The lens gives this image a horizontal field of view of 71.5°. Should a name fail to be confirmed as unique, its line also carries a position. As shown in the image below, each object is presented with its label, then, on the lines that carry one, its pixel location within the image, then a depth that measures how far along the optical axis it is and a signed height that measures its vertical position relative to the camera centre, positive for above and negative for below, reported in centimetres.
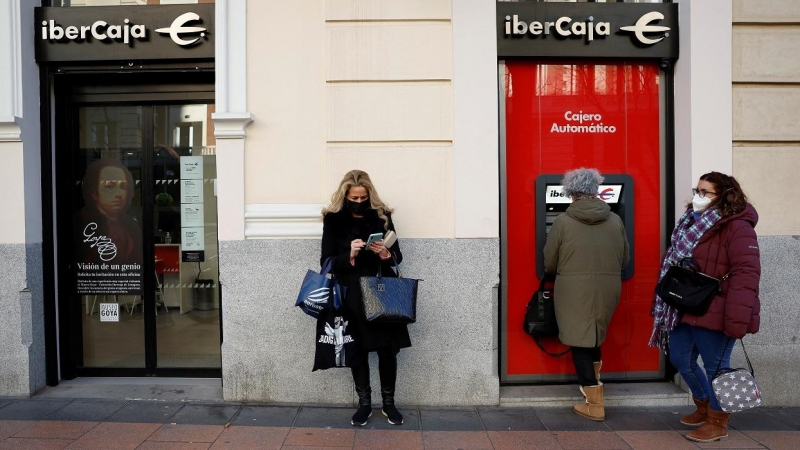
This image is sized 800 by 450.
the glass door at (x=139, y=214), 534 +1
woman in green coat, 420 -44
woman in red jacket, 357 -50
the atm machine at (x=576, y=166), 497 +30
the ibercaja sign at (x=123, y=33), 484 +159
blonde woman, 405 -33
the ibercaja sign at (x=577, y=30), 484 +157
